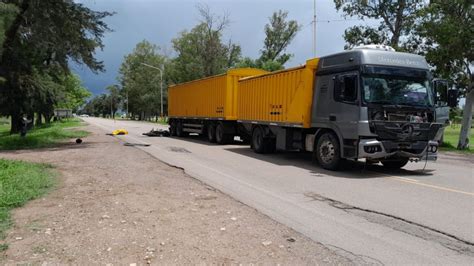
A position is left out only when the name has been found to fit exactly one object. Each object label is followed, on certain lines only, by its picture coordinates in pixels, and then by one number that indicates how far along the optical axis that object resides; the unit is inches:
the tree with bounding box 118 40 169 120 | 3228.3
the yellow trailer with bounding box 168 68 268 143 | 862.5
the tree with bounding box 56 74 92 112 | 3246.6
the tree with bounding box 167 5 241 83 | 2239.2
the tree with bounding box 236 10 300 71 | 2311.8
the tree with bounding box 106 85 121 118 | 5900.6
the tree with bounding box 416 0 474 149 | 787.4
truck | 443.5
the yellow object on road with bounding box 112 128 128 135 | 1221.6
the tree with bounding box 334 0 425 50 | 1031.6
